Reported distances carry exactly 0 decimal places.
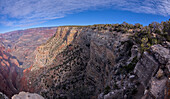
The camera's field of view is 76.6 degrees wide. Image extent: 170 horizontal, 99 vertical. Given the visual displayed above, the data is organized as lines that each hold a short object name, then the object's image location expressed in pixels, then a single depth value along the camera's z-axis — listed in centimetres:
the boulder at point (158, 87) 794
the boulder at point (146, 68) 1072
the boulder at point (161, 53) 995
